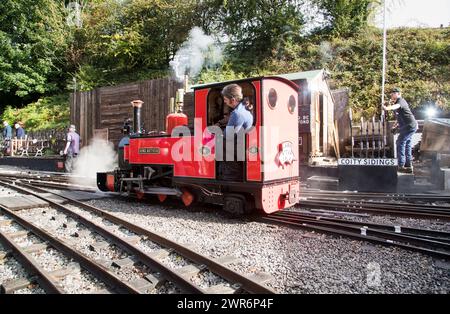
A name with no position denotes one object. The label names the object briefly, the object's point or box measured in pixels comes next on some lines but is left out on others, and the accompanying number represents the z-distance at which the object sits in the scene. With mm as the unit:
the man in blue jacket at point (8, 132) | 17422
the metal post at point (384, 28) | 11377
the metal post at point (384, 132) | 8344
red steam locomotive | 4973
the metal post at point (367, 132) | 9034
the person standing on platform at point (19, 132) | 16930
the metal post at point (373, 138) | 8651
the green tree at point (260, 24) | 16797
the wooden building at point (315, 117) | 9438
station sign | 7407
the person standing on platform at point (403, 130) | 7832
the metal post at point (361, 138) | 8744
